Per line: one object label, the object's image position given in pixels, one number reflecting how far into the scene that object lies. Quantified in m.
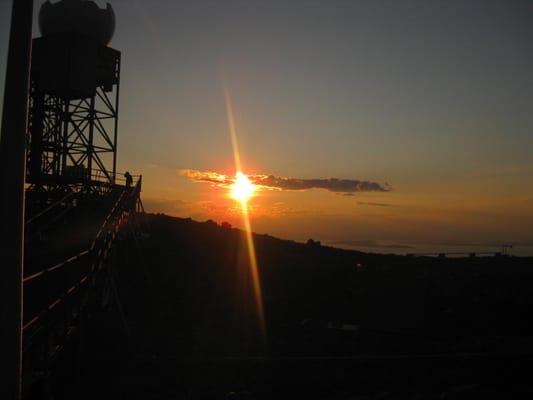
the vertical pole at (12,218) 5.41
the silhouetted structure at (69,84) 31.05
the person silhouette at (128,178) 28.90
